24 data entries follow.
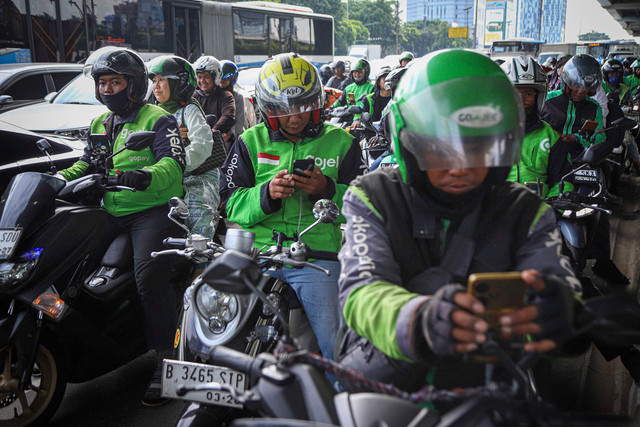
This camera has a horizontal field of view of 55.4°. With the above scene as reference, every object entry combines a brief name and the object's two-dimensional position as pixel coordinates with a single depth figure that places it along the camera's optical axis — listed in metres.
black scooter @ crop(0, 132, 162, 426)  2.99
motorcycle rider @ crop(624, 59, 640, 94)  17.46
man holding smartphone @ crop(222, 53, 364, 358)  2.93
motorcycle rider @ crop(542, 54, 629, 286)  5.54
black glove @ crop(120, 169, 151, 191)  3.34
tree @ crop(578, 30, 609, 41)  120.81
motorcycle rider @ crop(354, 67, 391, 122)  8.96
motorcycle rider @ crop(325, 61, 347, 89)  17.25
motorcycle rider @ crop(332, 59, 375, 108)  12.05
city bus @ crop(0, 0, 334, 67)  13.52
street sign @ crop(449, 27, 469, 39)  73.58
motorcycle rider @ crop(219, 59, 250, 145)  8.49
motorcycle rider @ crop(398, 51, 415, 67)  11.88
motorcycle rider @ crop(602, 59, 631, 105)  13.56
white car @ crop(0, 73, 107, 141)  8.31
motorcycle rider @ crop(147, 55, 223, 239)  4.81
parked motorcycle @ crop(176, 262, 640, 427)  1.14
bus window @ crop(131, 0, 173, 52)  16.81
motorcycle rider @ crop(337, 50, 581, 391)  1.60
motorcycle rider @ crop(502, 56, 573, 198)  4.25
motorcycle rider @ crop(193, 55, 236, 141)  7.46
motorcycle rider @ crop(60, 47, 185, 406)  3.58
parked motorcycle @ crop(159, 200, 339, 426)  2.38
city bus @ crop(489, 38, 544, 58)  40.41
